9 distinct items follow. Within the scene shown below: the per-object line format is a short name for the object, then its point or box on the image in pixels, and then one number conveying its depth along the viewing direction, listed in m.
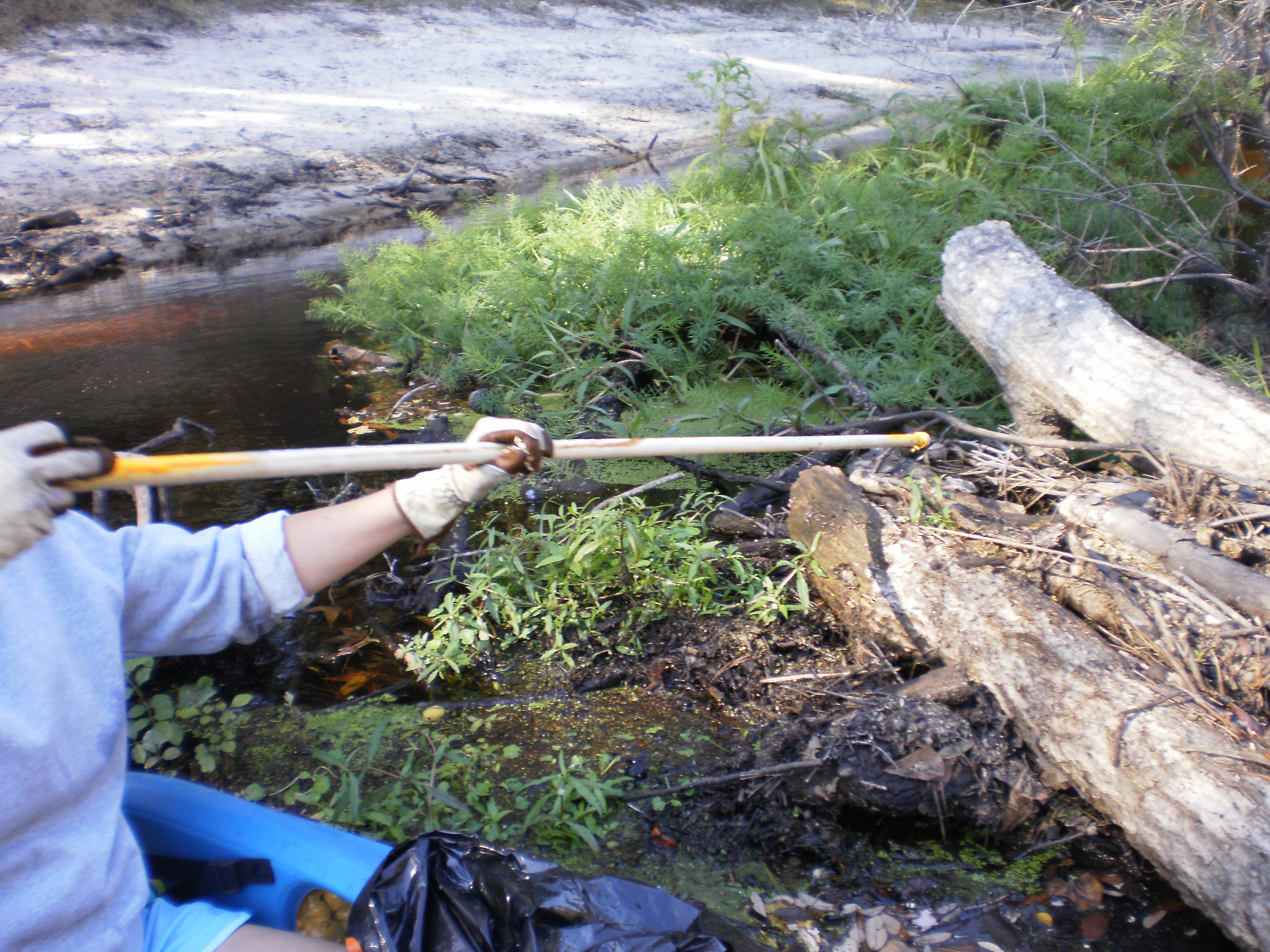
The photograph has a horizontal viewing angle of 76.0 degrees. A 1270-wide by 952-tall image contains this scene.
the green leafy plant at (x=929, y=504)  2.62
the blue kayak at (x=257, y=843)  1.49
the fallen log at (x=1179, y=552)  2.00
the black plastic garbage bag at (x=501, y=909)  1.33
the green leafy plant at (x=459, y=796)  1.90
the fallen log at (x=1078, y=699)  1.60
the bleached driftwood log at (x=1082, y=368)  2.62
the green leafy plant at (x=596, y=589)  2.59
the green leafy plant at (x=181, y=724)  2.07
